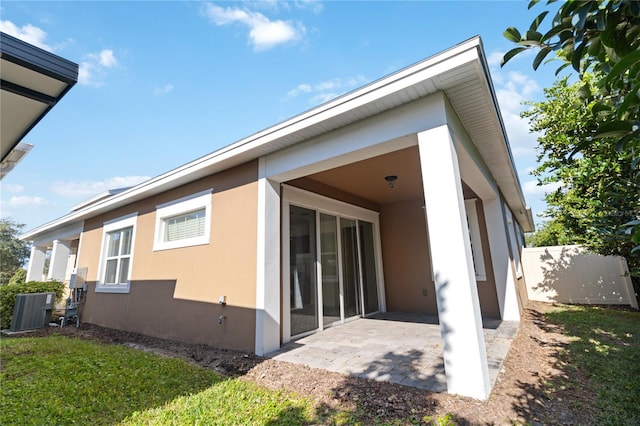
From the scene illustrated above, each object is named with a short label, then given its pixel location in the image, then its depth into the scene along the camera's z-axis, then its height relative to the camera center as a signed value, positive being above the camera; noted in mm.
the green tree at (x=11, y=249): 26734 +3463
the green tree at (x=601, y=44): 1208 +1072
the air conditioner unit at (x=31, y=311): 7902 -726
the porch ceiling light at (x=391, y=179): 6070 +2001
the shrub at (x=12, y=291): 8117 -184
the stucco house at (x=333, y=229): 3162 +990
